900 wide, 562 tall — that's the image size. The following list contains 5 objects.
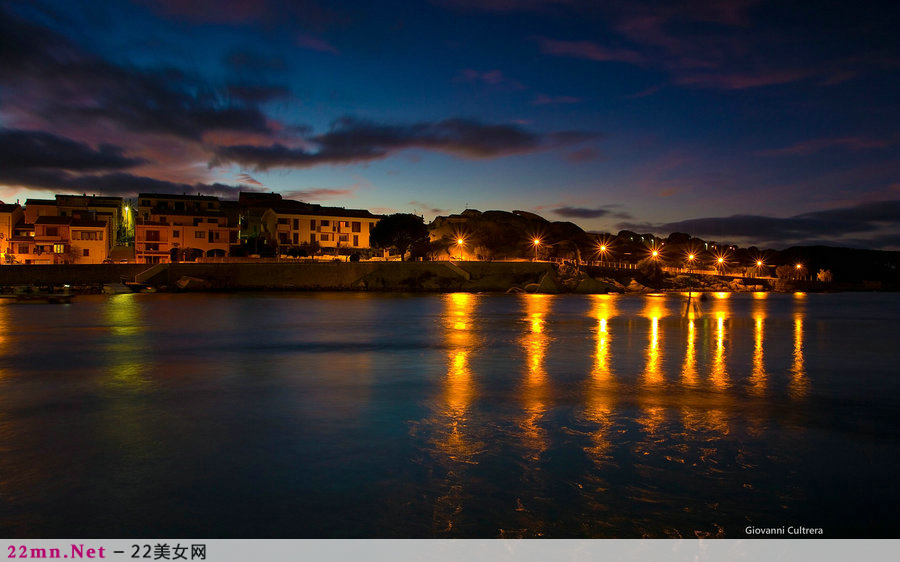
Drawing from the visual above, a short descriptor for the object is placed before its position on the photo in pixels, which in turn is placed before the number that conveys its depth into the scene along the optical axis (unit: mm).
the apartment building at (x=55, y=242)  78625
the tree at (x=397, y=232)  94938
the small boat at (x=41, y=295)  59041
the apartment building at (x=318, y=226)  91438
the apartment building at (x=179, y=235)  81812
